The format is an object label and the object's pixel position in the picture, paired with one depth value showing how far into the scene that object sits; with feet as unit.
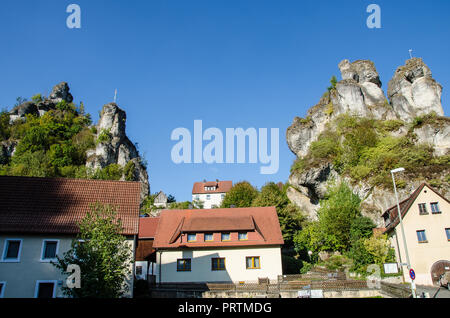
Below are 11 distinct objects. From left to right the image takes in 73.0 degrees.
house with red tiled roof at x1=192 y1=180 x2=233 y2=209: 286.66
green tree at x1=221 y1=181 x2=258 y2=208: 179.93
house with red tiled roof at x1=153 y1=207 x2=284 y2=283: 102.27
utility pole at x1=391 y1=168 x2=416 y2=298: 54.40
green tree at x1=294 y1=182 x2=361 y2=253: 124.88
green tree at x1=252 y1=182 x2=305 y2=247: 143.02
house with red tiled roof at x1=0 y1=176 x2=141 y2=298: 65.67
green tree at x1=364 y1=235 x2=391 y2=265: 102.73
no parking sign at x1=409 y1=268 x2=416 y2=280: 54.65
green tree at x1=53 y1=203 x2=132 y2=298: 49.65
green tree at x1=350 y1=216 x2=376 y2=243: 114.73
